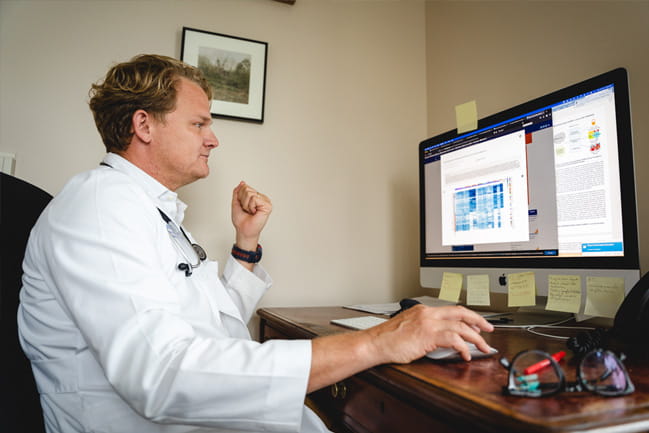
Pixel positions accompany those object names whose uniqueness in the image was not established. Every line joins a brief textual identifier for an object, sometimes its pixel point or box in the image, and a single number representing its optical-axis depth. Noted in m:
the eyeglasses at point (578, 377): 0.48
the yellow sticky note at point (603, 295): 0.83
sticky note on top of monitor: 1.19
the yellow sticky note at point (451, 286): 1.21
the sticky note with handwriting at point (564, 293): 0.90
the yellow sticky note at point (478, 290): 1.11
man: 0.58
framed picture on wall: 1.48
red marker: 0.49
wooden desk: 0.42
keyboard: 0.96
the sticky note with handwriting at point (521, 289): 0.98
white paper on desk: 1.25
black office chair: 0.67
